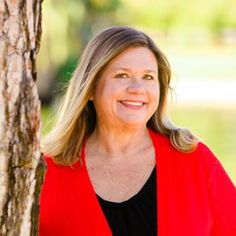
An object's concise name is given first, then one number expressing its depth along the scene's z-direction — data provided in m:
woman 3.87
